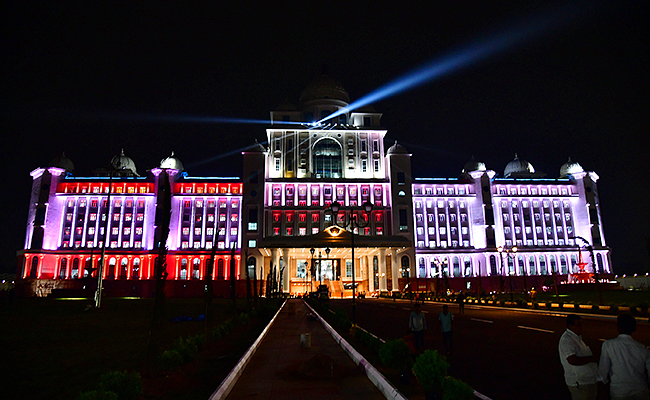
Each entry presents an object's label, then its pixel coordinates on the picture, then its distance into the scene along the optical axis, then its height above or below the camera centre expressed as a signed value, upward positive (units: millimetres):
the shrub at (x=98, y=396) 6215 -1437
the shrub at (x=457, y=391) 6082 -1402
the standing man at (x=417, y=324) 13000 -1005
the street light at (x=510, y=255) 79944 +5949
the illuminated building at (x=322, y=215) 76250 +13622
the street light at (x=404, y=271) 73988 +3070
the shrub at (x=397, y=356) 9734 -1441
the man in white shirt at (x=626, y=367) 5047 -909
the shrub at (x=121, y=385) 7094 -1452
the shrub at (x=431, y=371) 7270 -1347
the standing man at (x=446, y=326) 12523 -1036
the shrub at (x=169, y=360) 9703 -1454
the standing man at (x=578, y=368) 5680 -1029
